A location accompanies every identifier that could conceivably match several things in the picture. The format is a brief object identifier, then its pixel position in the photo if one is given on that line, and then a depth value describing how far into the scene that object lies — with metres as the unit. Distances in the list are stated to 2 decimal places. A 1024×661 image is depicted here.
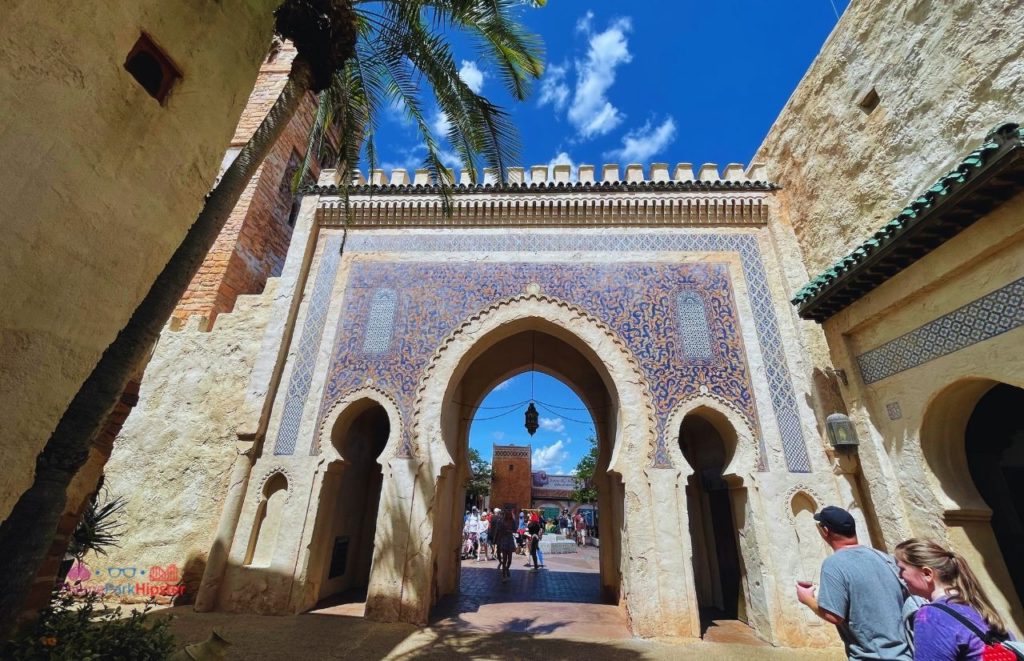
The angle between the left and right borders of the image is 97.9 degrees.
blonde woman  1.65
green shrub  2.21
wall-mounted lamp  5.09
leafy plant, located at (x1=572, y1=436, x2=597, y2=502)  25.16
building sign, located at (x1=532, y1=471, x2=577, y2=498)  30.59
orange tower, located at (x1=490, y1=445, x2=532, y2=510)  25.95
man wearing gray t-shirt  1.96
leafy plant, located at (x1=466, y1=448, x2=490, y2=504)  28.92
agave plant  4.09
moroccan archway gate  5.42
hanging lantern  8.36
